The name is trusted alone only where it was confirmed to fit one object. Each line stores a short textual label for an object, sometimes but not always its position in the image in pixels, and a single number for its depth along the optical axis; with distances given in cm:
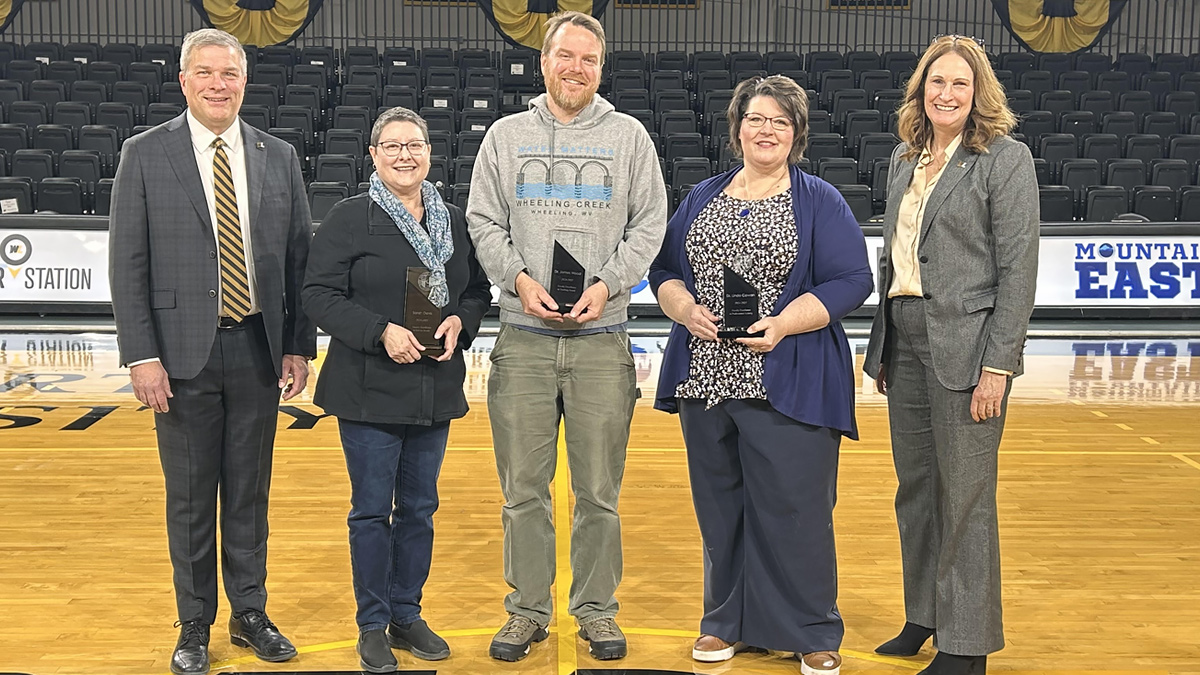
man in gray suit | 282
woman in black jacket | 284
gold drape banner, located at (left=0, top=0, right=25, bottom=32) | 1336
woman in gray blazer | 271
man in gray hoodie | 294
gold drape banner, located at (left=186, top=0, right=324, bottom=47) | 1366
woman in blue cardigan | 283
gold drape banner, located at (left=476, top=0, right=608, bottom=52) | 1391
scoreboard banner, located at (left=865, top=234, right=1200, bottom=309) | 874
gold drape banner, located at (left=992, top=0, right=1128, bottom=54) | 1405
